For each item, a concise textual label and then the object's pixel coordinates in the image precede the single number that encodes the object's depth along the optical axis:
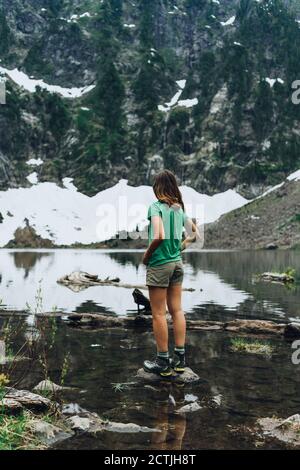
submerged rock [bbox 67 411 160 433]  5.43
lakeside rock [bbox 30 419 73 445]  5.20
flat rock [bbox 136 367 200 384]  7.75
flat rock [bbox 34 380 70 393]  6.91
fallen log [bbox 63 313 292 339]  12.13
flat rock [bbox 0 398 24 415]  5.71
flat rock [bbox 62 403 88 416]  6.10
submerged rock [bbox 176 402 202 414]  6.19
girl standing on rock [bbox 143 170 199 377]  8.09
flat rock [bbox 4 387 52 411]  6.00
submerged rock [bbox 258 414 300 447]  5.25
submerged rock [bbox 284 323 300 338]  11.59
